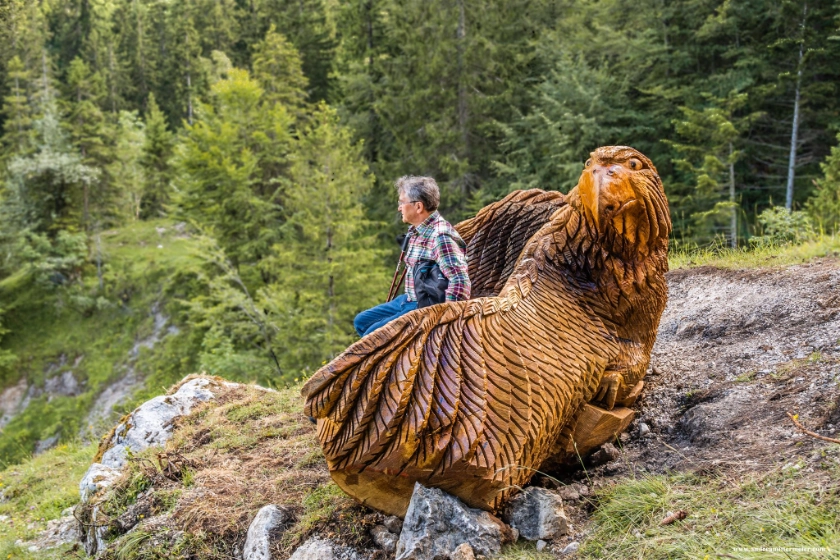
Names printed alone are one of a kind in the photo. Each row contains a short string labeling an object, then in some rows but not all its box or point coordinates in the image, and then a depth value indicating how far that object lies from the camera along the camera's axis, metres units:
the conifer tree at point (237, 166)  22.42
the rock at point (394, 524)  3.88
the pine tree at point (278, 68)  28.53
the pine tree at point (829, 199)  9.97
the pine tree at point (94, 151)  29.48
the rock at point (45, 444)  21.53
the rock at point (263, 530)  4.16
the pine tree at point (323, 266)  16.23
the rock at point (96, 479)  5.50
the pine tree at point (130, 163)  35.09
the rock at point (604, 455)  4.41
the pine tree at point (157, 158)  36.56
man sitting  4.27
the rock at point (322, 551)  3.88
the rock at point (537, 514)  3.66
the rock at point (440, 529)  3.47
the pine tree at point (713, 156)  13.38
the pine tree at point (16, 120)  30.81
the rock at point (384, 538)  3.76
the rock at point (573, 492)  4.06
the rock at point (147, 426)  6.42
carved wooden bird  3.52
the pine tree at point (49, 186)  27.14
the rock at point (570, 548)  3.50
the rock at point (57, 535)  6.11
